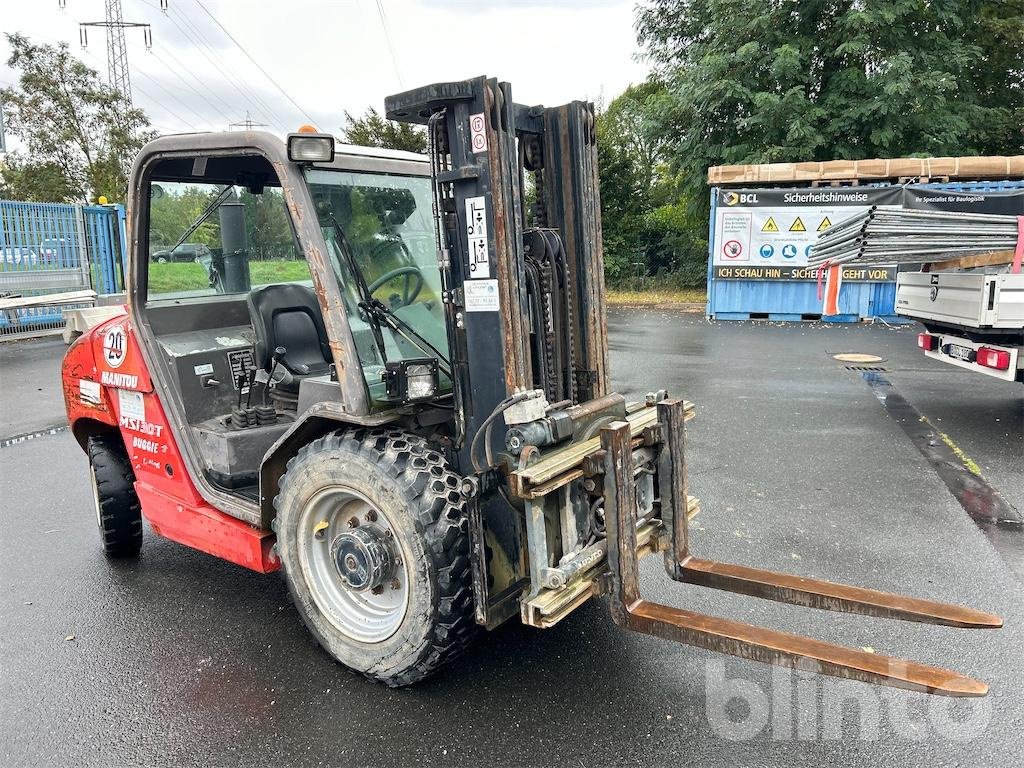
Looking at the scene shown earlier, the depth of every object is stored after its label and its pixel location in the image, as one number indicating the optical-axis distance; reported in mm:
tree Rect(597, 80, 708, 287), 23531
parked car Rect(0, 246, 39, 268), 15125
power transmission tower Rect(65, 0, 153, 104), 36062
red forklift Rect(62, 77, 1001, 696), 2947
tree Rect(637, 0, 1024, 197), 17938
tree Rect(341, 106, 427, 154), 24516
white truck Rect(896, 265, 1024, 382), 7027
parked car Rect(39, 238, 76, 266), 15988
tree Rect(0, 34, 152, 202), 20141
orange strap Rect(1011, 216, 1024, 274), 6816
